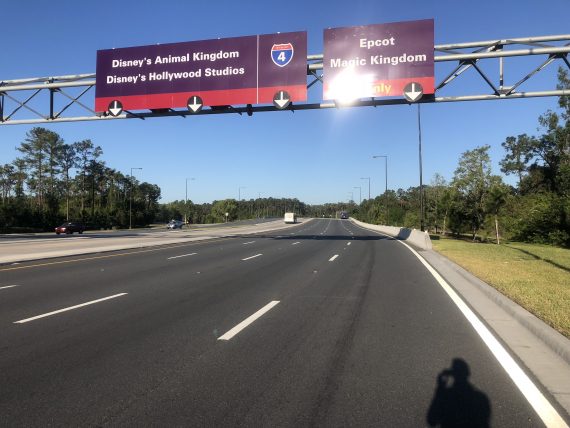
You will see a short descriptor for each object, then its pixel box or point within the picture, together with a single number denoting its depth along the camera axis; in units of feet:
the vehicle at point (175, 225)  236.84
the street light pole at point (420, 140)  124.36
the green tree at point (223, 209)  535.84
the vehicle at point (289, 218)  317.83
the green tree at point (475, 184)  133.62
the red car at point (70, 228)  167.84
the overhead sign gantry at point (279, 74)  53.06
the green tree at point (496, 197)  124.26
